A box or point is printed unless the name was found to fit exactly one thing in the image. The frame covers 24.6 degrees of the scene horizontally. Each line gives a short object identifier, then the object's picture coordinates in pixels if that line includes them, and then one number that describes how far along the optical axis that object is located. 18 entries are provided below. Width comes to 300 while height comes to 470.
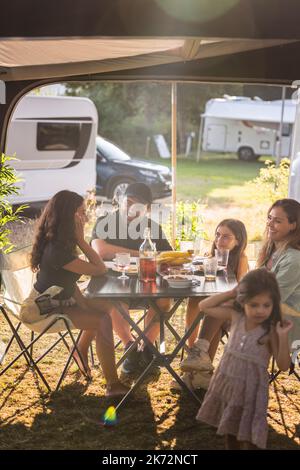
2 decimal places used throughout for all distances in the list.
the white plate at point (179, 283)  3.56
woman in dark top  3.73
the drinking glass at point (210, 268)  3.77
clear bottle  3.69
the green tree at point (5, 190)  4.37
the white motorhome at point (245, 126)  19.94
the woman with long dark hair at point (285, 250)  3.59
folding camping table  3.43
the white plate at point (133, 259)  4.27
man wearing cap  4.34
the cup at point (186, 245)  4.43
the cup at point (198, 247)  5.06
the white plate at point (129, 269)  3.90
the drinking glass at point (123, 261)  3.79
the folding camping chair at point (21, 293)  3.93
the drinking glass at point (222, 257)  3.98
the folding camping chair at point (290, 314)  3.56
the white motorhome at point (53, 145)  11.15
